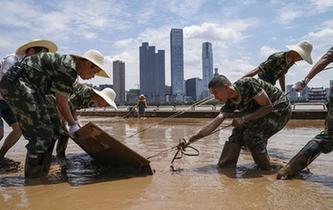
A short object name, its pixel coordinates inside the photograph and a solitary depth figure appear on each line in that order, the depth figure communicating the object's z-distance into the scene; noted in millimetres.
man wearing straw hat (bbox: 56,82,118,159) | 5945
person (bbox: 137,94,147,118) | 20172
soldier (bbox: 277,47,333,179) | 4484
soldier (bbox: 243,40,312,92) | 6730
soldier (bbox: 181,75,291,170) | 4945
